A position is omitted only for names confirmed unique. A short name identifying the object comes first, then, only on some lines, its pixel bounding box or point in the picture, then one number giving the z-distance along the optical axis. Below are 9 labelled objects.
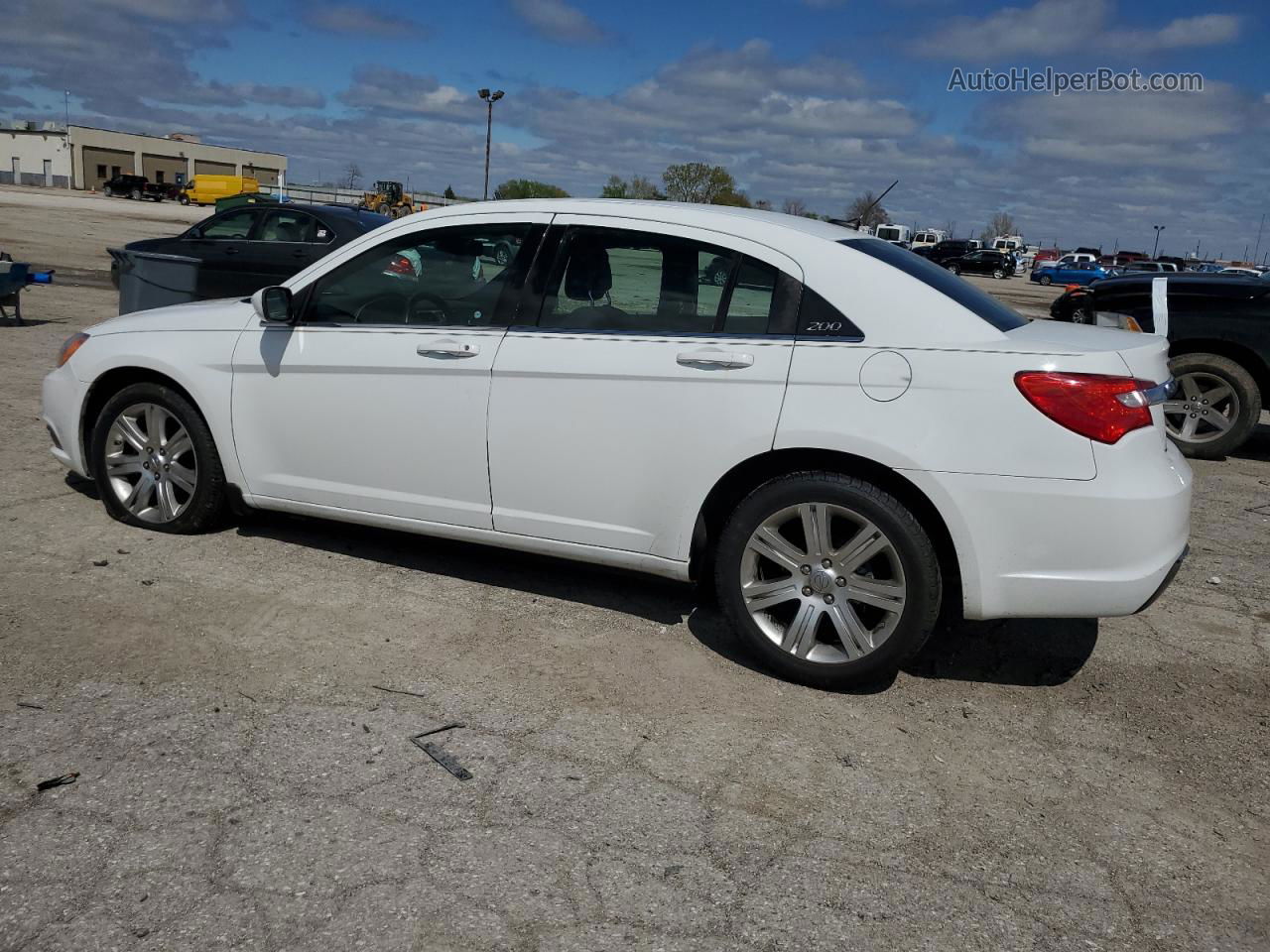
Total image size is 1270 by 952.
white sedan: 3.72
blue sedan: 56.78
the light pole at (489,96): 41.69
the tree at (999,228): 165.38
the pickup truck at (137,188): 78.12
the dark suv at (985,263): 58.47
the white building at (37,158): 102.56
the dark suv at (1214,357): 8.49
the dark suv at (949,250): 57.38
